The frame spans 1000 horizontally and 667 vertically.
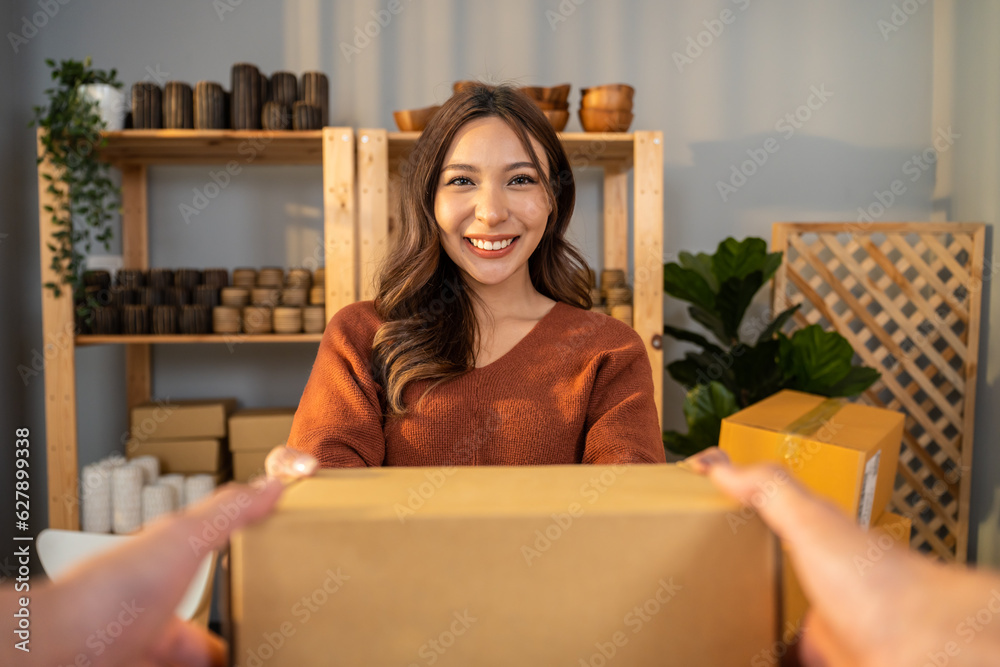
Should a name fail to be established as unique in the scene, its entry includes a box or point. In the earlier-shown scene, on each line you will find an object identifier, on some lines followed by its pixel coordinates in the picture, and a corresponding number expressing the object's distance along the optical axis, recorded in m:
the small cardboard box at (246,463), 2.10
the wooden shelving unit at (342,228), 1.92
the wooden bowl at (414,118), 1.97
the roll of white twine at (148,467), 1.99
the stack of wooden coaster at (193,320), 2.00
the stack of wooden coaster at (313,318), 2.02
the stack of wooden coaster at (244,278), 2.08
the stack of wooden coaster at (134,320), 1.97
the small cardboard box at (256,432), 2.09
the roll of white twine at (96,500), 1.92
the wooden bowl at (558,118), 2.00
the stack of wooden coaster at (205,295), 2.02
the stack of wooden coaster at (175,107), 1.95
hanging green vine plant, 1.86
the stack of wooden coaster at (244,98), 1.97
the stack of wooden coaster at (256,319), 2.02
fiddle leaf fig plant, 1.86
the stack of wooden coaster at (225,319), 2.00
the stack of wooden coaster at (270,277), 2.08
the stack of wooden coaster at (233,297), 2.04
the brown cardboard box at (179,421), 2.10
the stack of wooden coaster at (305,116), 1.96
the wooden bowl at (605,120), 2.03
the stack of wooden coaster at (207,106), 1.96
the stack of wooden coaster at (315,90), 2.03
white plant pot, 1.90
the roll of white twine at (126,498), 1.91
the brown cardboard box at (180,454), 2.08
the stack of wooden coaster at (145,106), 1.94
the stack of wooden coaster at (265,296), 2.03
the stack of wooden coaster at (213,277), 2.06
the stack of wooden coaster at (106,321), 1.96
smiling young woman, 0.92
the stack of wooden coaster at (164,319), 1.99
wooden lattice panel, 2.23
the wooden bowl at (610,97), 2.02
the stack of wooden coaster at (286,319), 2.01
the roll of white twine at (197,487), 1.97
